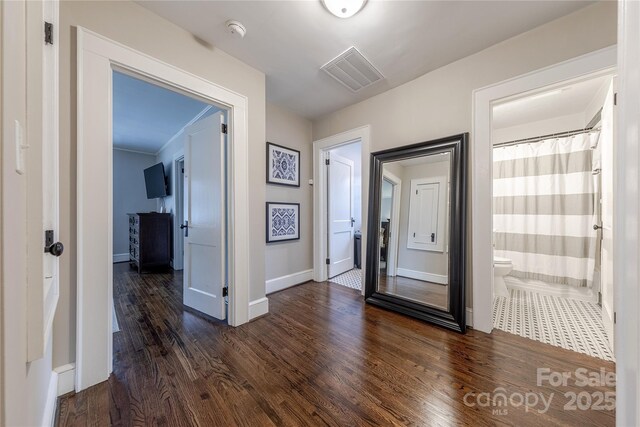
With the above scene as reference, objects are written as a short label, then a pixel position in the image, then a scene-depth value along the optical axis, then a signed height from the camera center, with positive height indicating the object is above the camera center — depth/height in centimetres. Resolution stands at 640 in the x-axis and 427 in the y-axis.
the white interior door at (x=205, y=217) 225 -6
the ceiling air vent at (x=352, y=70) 214 +141
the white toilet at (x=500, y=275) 286 -77
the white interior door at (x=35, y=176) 71 +11
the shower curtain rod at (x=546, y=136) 286 +101
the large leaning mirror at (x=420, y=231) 218 -21
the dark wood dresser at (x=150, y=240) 412 -54
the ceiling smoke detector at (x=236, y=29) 177 +141
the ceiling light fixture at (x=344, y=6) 156 +139
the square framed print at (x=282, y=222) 305 -14
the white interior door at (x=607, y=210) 185 +2
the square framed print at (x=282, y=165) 304 +62
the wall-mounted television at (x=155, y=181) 464 +61
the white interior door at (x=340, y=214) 367 -4
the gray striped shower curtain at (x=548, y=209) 281 +5
